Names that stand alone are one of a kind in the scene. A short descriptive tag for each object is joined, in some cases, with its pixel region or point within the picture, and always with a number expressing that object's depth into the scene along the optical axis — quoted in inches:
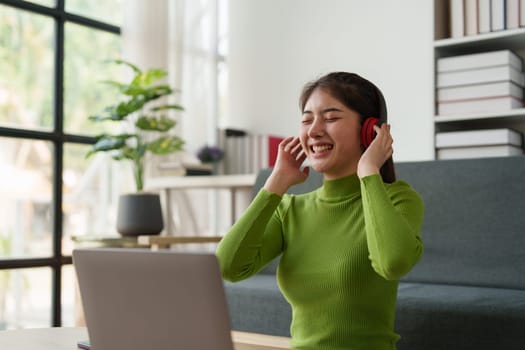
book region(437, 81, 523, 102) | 119.2
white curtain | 151.1
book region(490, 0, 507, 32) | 122.2
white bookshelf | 122.4
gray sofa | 80.1
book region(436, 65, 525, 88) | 119.5
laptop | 32.8
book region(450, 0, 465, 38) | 127.0
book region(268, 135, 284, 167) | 150.8
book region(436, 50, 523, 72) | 119.9
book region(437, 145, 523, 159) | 119.4
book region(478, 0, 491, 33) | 123.9
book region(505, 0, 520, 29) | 121.0
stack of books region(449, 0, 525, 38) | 121.2
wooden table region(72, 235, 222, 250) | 114.7
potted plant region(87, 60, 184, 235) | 127.5
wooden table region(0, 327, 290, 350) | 53.1
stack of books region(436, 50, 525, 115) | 119.5
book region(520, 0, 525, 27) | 120.2
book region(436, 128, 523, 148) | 118.9
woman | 51.1
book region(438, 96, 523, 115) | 119.2
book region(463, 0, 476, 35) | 125.6
